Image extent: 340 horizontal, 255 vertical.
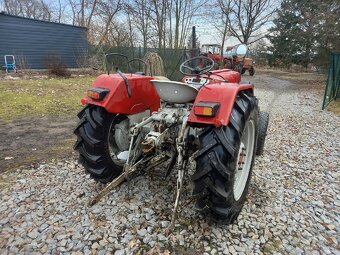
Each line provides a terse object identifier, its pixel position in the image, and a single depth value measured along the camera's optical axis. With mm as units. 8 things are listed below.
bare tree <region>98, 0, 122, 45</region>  17330
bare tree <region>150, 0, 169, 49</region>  15876
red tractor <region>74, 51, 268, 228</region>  1964
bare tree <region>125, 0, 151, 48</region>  16312
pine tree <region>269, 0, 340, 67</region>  13644
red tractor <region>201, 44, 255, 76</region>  18062
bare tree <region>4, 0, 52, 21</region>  25641
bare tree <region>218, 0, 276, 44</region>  23594
